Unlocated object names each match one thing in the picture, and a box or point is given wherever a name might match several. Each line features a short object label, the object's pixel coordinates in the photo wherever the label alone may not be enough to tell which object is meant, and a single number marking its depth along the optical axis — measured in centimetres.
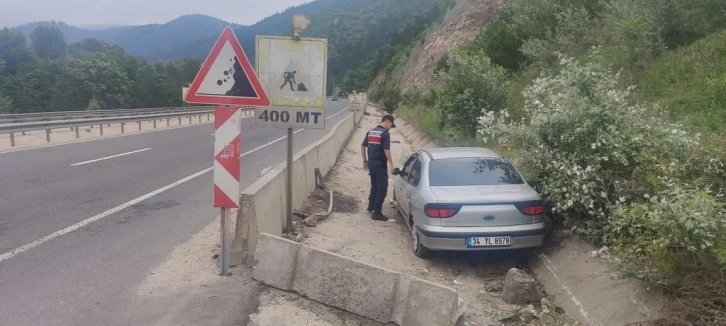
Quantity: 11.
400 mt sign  726
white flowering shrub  449
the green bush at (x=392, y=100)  5639
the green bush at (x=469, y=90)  1491
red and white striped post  557
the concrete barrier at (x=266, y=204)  609
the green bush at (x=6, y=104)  5283
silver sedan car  680
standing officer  952
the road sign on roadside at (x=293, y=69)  714
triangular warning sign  546
